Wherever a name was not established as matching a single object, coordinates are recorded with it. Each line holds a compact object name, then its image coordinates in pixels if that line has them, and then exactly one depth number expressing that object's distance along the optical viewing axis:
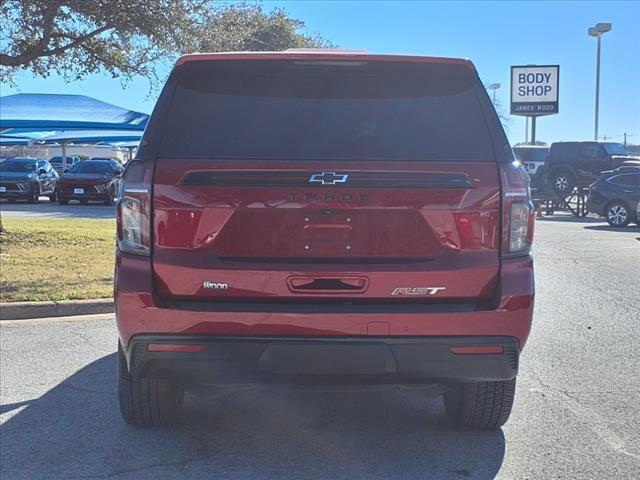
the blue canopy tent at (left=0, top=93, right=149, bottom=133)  21.83
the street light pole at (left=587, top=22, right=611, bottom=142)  33.97
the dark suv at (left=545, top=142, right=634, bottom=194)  27.09
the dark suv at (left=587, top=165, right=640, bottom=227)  20.72
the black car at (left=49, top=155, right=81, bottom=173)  46.53
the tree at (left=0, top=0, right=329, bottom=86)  10.49
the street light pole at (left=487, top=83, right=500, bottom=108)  52.94
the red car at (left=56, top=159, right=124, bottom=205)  25.42
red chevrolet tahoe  3.45
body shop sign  38.62
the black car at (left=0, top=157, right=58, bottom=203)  25.97
